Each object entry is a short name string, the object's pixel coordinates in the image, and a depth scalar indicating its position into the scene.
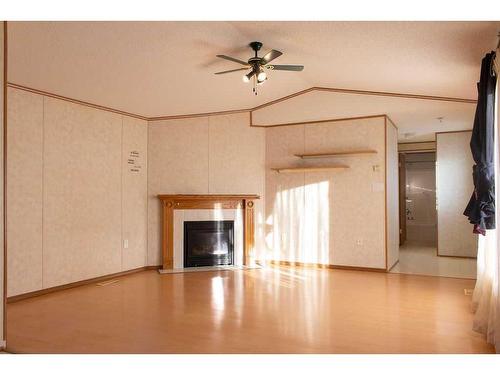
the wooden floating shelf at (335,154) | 6.00
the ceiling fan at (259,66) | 3.86
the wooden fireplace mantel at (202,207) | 6.21
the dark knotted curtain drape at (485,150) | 3.12
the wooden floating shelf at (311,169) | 6.16
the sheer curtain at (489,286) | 2.77
